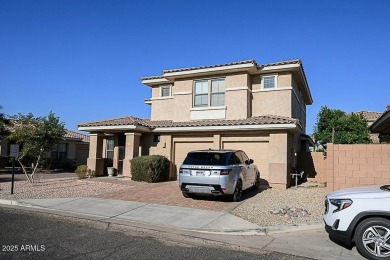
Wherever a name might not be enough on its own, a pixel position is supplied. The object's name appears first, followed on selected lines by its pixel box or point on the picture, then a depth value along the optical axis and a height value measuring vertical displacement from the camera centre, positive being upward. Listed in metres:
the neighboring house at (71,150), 29.73 -0.13
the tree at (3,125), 20.92 +1.38
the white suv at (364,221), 5.61 -1.16
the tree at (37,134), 15.12 +0.65
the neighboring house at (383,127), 10.81 +1.31
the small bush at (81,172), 17.72 -1.28
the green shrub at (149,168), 15.70 -0.85
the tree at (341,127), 24.98 +2.40
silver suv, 10.34 -0.70
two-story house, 15.05 +1.55
